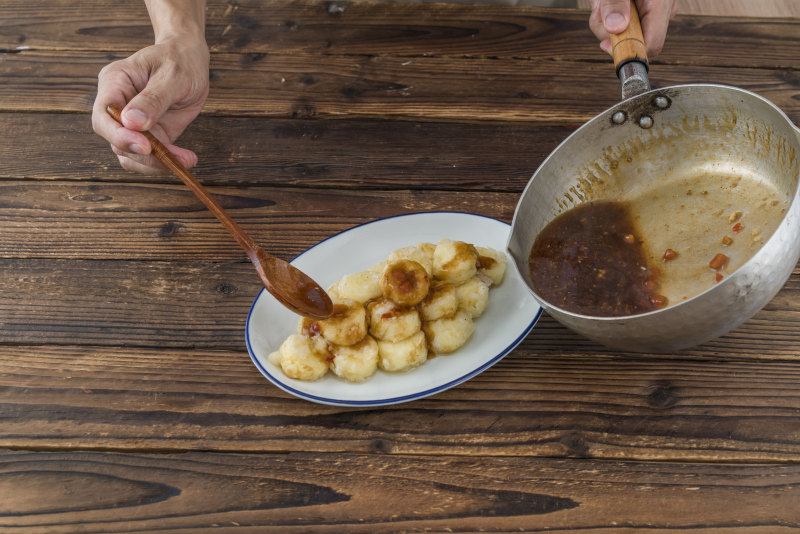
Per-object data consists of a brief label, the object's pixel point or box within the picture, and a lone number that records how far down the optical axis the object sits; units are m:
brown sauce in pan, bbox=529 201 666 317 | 1.01
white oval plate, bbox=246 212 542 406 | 1.04
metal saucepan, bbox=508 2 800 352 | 1.02
